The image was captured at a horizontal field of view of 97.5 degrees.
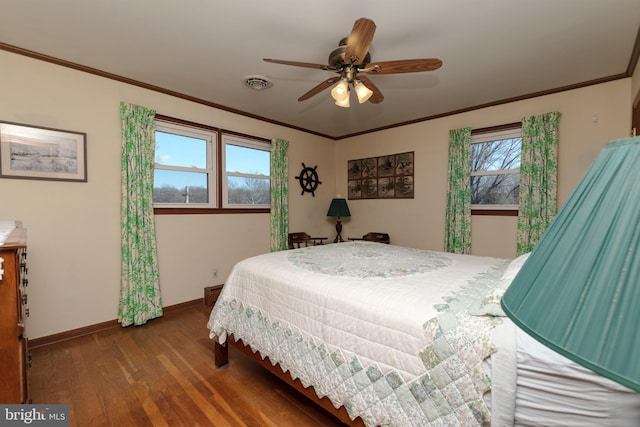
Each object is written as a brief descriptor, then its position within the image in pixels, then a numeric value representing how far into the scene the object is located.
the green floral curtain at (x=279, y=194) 4.12
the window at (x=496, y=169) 3.37
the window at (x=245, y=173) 3.73
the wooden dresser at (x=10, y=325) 1.14
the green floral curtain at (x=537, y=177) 3.02
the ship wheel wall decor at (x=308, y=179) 4.61
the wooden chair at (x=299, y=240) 4.35
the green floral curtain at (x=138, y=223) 2.79
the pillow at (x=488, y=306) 1.06
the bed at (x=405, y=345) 0.91
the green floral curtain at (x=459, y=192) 3.59
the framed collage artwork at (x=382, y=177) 4.23
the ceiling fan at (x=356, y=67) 1.73
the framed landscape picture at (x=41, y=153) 2.26
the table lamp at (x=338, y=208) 4.61
